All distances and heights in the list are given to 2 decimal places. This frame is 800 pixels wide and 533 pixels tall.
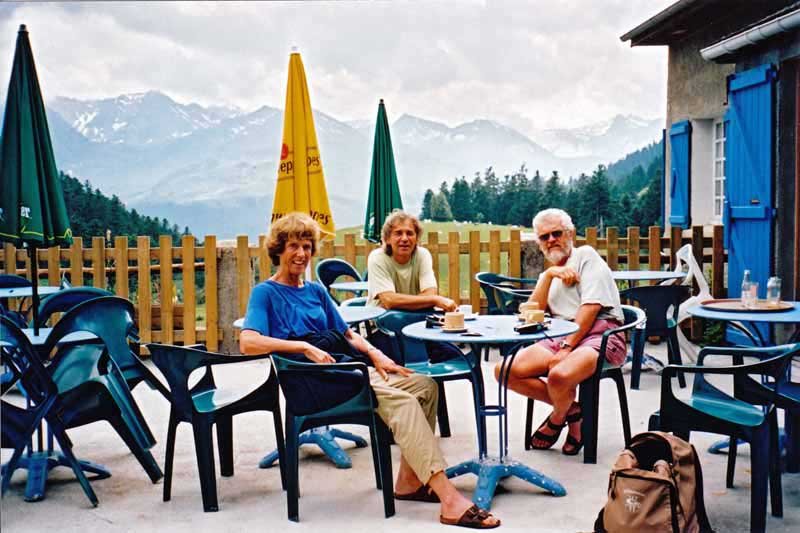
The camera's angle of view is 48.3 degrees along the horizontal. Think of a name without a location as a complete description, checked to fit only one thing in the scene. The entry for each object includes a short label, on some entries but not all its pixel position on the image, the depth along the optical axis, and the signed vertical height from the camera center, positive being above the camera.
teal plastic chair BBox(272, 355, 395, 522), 3.73 -0.71
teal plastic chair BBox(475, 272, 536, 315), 7.12 -0.37
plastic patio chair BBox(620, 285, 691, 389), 6.70 -0.50
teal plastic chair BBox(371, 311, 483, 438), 4.58 -0.64
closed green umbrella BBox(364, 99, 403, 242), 7.46 +0.44
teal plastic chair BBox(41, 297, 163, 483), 4.14 -0.65
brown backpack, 3.15 -0.91
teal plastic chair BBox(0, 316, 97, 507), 3.87 -0.77
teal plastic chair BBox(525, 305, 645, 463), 4.50 -0.83
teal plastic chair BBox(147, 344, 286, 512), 3.87 -0.73
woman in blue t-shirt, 3.66 -0.49
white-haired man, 4.51 -0.47
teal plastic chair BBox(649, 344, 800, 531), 3.40 -0.71
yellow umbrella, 6.43 +0.56
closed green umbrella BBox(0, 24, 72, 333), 4.68 +0.43
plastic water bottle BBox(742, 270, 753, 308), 4.85 -0.31
